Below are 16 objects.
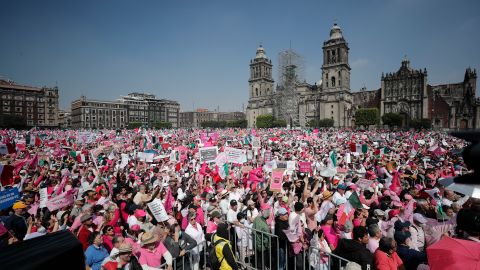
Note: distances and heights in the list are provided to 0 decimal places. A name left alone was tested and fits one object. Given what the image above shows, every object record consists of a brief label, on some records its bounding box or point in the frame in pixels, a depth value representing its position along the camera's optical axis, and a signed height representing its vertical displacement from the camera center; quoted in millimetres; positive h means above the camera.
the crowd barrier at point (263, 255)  4837 -2458
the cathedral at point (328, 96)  79000 +11498
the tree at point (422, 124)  62625 +2129
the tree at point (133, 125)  108594 +3347
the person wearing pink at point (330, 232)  5090 -1914
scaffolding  78750 +15134
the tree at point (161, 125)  109294 +3318
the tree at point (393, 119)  64438 +3360
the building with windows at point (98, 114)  114312 +8595
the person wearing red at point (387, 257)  3670 -1731
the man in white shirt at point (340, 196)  6993 -1731
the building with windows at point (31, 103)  94938 +11004
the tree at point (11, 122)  76000 +3338
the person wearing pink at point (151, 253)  4191 -1921
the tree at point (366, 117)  67812 +4097
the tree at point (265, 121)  85375 +3849
